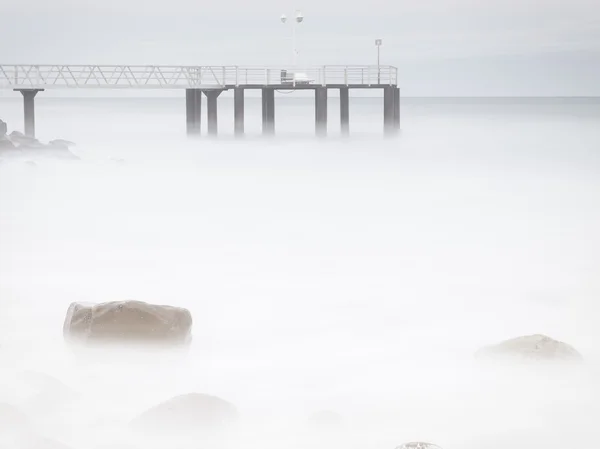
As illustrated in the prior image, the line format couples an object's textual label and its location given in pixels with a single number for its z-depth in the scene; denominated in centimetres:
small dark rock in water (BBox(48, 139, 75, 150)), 4191
